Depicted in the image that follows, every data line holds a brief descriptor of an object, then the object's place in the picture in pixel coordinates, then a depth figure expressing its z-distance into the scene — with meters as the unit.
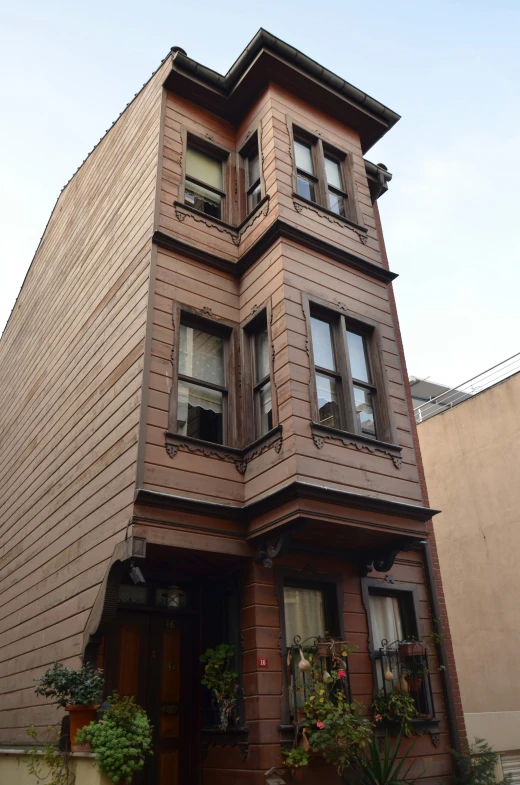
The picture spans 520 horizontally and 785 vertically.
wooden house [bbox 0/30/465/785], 6.86
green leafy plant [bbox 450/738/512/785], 7.38
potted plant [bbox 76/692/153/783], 5.52
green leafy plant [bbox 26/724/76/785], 6.09
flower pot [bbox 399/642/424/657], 7.38
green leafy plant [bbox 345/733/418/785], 6.32
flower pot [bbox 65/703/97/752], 6.03
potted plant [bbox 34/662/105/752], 6.04
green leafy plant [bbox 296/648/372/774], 6.19
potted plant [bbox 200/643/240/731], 6.72
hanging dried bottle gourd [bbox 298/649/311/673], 6.48
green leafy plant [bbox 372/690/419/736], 7.04
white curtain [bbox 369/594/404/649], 7.78
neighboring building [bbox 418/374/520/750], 12.90
